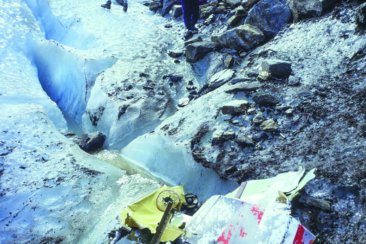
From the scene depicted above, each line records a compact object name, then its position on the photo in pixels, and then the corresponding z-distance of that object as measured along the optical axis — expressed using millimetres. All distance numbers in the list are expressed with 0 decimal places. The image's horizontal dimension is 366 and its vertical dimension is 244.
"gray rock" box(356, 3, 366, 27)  3645
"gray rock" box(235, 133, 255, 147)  3299
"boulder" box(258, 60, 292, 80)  3818
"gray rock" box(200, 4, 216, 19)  6071
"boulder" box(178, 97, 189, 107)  4547
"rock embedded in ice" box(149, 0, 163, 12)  7191
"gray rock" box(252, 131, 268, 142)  3318
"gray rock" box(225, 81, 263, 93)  3789
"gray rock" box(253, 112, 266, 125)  3420
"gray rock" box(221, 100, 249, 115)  3609
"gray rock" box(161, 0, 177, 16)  6930
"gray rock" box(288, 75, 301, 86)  3667
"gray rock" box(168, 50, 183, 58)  5532
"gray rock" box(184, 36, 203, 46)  5486
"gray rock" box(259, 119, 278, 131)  3318
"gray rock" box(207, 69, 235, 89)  4285
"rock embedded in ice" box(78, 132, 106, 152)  4363
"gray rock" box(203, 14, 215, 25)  5887
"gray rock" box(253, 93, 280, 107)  3537
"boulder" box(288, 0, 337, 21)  4255
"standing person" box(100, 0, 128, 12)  6996
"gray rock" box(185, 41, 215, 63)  5087
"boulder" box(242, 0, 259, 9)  5145
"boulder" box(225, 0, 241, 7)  5719
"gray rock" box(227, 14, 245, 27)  5227
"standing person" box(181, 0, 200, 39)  5852
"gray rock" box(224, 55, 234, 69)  4559
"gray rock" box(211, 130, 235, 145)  3445
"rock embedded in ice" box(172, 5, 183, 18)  6699
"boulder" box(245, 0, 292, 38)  4621
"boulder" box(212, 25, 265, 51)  4633
